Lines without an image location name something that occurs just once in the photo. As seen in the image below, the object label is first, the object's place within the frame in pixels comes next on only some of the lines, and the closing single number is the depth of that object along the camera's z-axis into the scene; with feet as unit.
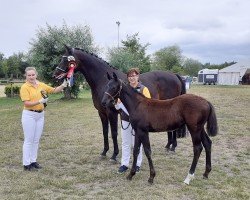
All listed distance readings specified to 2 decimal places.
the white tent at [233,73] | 218.38
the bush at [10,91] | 90.48
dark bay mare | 21.88
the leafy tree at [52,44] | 69.67
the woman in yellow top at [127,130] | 18.58
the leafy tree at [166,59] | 259.25
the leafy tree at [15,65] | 227.81
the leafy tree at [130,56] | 96.02
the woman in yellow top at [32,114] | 19.15
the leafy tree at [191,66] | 364.17
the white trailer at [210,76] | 199.86
